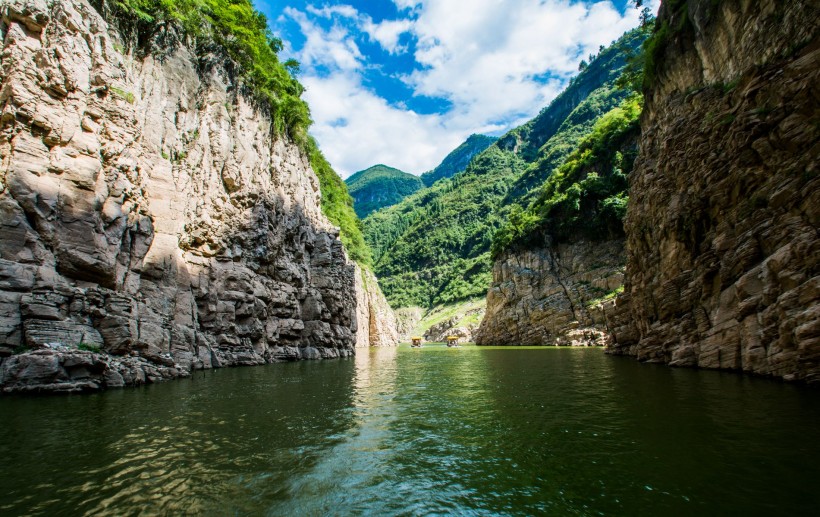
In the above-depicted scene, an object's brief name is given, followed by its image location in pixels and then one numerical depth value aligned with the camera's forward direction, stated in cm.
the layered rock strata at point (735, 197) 1720
